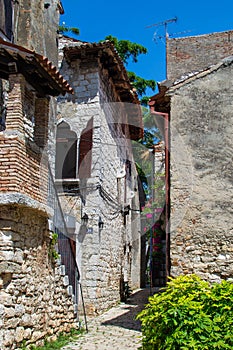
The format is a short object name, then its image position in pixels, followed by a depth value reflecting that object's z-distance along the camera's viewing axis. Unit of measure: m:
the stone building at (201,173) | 7.31
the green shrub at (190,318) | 4.09
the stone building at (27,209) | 5.93
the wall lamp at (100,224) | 11.54
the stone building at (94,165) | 11.38
